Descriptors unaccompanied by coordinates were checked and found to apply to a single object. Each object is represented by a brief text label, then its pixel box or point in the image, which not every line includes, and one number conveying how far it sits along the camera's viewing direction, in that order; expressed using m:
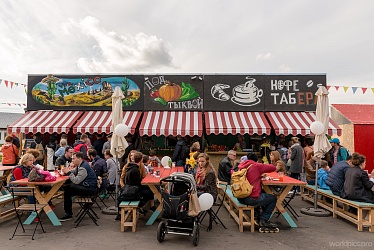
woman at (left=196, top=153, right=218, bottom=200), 5.40
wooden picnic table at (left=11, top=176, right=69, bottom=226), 5.45
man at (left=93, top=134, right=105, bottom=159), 10.82
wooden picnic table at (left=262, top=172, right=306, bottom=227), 5.36
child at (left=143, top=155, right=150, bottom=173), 6.87
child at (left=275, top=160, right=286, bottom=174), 6.68
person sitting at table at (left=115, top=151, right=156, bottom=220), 5.58
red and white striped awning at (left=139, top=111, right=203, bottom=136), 10.23
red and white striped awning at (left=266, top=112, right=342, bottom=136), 10.22
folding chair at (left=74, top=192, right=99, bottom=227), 5.65
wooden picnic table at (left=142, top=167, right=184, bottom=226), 5.43
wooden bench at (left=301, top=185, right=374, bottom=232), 5.26
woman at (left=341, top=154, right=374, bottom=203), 5.43
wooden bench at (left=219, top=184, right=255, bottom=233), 5.21
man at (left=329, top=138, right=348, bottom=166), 8.92
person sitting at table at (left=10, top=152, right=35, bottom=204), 5.77
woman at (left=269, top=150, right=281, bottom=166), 7.00
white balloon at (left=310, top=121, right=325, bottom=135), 6.74
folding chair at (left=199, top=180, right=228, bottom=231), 5.33
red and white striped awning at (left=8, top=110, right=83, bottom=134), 10.50
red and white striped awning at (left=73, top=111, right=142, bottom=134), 10.41
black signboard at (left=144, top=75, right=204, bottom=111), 11.49
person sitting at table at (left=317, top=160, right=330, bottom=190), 7.10
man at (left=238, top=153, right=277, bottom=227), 5.12
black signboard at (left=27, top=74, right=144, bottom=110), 11.57
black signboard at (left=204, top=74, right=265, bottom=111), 11.51
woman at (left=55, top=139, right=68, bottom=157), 8.63
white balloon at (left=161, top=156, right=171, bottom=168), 7.82
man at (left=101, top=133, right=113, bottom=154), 9.69
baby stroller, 4.59
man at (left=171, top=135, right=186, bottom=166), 9.76
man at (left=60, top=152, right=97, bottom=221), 5.74
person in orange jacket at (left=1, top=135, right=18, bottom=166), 8.42
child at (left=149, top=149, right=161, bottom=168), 8.16
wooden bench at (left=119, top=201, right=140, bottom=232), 5.19
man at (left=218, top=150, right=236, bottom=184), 6.90
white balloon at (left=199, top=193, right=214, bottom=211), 4.82
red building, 15.61
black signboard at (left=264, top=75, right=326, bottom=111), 11.51
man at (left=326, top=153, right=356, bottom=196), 6.04
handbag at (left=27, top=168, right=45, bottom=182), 5.27
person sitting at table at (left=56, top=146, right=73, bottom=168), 7.40
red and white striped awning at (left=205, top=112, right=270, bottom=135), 10.21
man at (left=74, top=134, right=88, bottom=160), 8.48
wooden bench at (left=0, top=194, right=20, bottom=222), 5.64
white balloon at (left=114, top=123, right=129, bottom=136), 6.61
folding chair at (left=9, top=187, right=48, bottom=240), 5.08
